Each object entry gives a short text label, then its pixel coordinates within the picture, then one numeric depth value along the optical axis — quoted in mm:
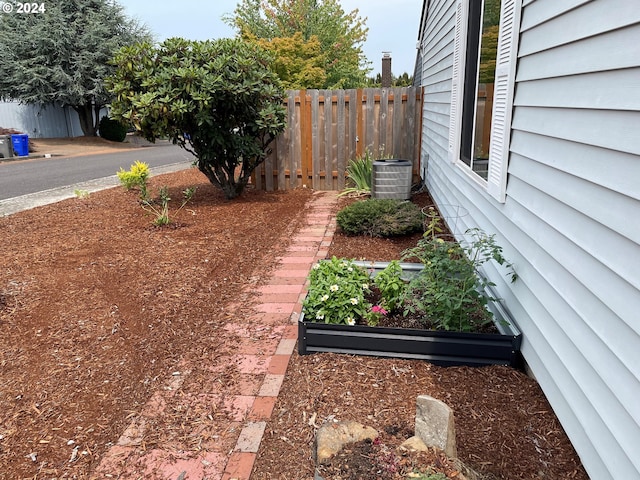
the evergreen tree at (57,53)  21562
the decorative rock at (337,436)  1689
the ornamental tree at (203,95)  6031
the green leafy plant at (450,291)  2578
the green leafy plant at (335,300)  2781
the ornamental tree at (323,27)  23766
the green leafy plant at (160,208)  5680
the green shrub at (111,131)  24984
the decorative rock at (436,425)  1629
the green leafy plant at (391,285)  2920
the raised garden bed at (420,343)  2465
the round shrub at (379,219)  4980
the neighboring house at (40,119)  23734
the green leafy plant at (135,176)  7035
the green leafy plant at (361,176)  7617
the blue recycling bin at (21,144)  17022
